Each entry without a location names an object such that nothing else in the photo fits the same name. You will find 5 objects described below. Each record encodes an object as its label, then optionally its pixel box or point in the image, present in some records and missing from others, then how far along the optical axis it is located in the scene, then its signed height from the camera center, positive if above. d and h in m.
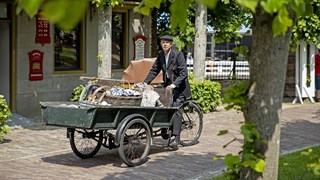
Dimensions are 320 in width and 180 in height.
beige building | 14.09 +0.46
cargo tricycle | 8.27 -0.74
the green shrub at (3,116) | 10.32 -0.74
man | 9.91 +0.00
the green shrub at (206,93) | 15.42 -0.52
